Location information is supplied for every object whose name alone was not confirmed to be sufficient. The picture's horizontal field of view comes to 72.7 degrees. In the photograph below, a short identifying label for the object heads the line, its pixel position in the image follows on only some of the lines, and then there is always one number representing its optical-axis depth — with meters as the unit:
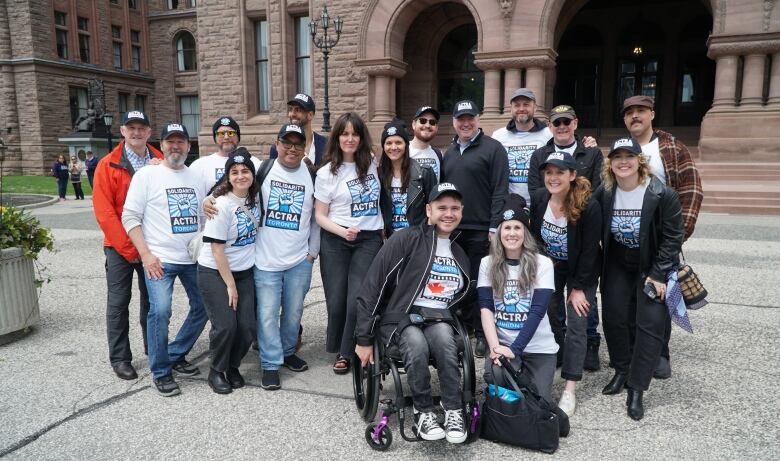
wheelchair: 2.99
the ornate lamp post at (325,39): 16.31
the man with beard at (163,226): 3.77
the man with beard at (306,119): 4.53
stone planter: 4.79
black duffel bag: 2.95
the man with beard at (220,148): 4.56
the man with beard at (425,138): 4.16
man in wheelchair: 3.05
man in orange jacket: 3.87
